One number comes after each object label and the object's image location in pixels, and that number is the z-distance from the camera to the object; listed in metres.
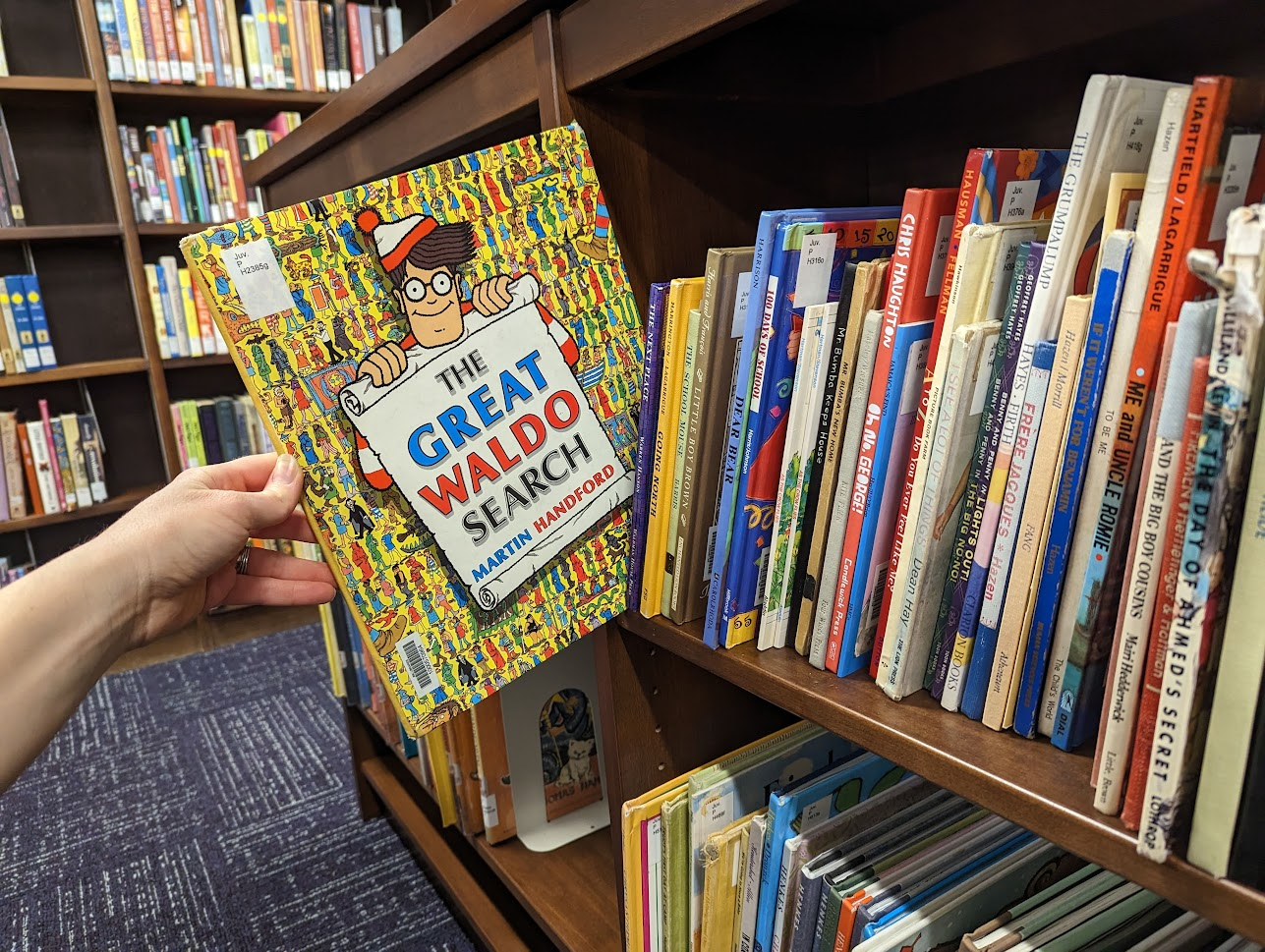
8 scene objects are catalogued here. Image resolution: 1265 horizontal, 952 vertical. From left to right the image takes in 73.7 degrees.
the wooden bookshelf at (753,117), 0.57
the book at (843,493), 0.57
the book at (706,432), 0.63
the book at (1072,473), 0.43
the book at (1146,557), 0.38
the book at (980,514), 0.49
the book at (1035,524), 0.45
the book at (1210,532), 0.34
